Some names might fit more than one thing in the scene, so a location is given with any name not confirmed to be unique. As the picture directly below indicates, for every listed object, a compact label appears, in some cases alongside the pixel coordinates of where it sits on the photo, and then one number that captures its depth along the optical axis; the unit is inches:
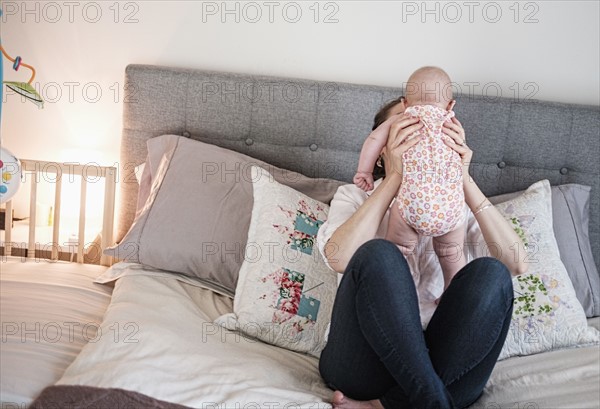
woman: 64.0
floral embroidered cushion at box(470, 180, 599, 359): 82.7
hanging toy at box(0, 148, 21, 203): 88.7
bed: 68.8
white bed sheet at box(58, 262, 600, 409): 65.9
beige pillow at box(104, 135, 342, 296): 89.8
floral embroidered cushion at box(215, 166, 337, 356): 80.9
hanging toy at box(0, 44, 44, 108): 91.7
